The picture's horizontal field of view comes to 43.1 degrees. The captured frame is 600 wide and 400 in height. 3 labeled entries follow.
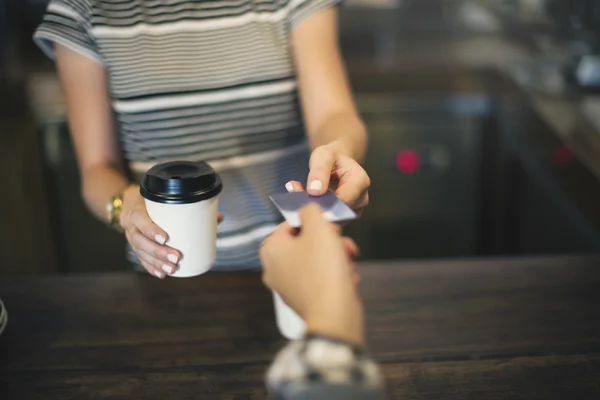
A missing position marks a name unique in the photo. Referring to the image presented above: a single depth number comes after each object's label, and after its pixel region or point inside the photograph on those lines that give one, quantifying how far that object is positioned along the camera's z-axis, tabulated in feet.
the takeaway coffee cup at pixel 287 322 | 3.09
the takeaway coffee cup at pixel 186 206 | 2.68
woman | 3.79
